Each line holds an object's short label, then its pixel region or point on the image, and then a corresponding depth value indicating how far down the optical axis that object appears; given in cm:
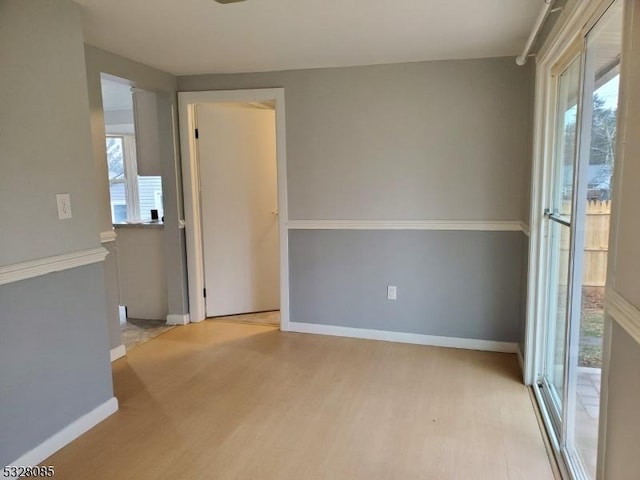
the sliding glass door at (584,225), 157
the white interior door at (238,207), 399
